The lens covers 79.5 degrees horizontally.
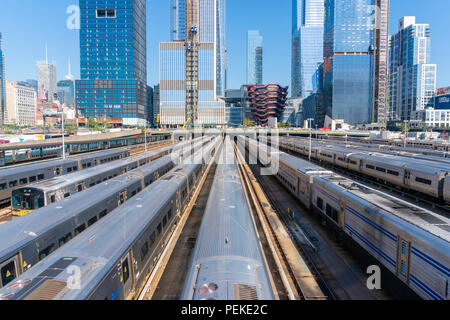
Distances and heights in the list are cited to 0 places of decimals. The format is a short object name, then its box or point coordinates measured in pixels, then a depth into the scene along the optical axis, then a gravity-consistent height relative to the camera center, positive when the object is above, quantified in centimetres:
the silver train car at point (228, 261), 738 -401
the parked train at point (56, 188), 1645 -334
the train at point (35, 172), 2284 -305
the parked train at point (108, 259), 726 -392
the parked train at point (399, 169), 2275 -308
